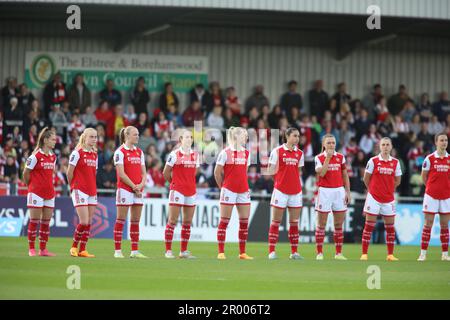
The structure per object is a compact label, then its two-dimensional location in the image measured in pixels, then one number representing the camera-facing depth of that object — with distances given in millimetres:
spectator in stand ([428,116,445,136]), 34812
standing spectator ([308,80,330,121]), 34562
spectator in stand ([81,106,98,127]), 31195
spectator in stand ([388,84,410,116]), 35312
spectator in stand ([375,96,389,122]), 34500
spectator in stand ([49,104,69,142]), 30562
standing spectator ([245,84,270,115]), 33938
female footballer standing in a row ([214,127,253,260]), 18969
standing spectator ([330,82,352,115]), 34281
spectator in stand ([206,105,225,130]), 31766
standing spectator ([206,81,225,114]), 32688
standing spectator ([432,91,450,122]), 35688
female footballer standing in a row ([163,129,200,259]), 18672
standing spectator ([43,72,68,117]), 31719
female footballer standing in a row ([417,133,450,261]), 20156
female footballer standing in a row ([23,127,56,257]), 18469
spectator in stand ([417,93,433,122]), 35316
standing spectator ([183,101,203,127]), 32219
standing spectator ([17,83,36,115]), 30547
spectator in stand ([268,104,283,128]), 32219
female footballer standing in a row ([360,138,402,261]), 19984
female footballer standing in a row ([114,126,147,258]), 18156
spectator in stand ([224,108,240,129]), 31984
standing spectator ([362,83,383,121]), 35312
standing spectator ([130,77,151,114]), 32531
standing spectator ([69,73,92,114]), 32000
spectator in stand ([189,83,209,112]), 33031
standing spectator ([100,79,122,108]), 32719
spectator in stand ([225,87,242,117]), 32812
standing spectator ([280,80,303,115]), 34281
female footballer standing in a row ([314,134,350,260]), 19719
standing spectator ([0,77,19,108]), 30812
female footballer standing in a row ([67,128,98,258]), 18062
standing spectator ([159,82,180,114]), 32906
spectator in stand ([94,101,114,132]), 31578
